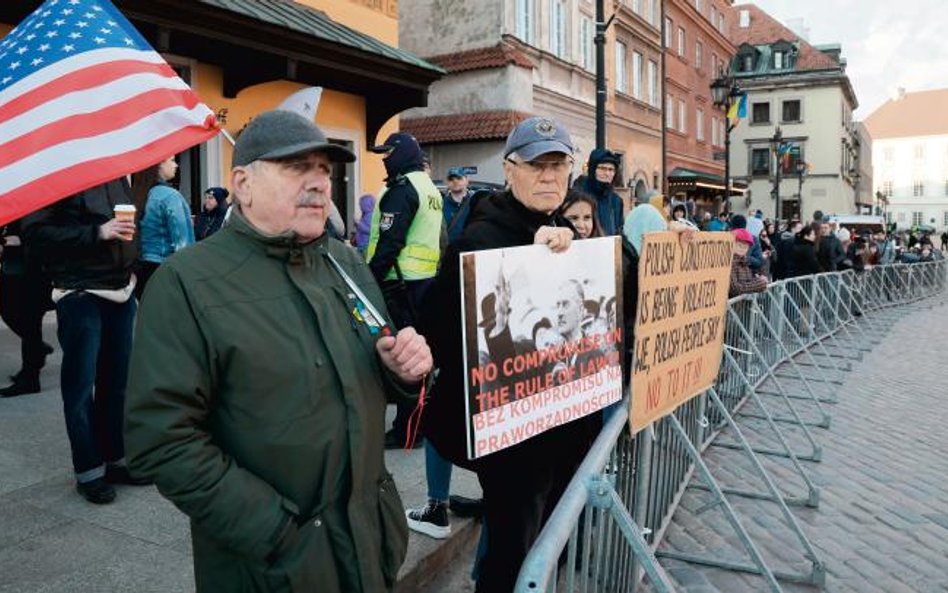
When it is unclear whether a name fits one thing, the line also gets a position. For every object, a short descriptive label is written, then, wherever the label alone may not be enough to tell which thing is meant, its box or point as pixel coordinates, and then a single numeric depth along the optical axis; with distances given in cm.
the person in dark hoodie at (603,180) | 576
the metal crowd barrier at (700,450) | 214
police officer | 466
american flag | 259
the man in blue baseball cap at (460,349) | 272
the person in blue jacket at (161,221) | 478
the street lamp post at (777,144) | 2922
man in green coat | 176
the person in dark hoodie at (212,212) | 821
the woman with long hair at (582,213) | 360
